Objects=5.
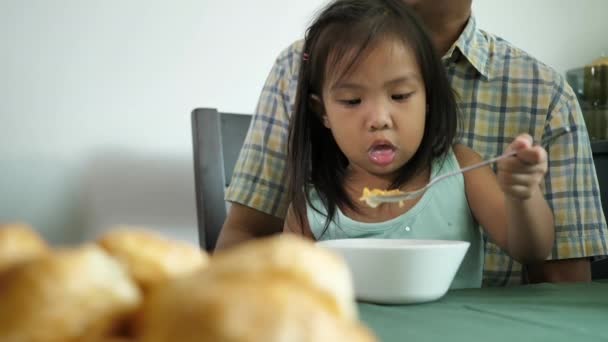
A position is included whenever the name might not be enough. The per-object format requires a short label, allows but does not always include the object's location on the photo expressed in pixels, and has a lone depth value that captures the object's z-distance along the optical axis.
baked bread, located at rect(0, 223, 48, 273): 0.20
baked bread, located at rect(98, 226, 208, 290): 0.19
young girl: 1.01
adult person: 1.16
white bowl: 0.62
